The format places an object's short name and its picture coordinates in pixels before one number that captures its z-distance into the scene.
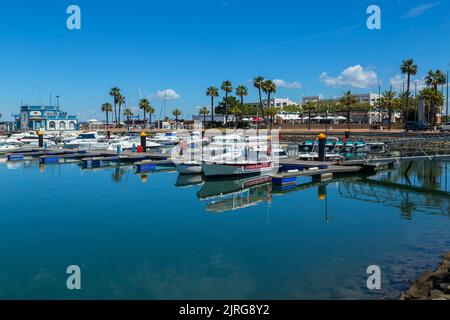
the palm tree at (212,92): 120.75
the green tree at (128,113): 153.21
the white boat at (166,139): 75.54
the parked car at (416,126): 80.44
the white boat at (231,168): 36.81
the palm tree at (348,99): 98.06
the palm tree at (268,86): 104.62
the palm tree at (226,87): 116.50
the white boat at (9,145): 66.19
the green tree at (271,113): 116.81
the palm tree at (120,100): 130.06
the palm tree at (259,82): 105.50
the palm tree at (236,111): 118.12
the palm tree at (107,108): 137.38
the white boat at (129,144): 64.38
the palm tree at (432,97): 87.25
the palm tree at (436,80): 90.00
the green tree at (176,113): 157.38
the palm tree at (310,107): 117.07
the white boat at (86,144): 67.38
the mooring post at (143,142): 59.53
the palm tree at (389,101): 92.56
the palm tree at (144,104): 132.59
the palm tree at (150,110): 140.25
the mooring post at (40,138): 71.06
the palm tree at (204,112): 142.06
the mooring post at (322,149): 42.81
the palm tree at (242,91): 115.79
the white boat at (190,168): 39.34
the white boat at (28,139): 78.09
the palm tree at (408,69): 85.44
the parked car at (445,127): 76.27
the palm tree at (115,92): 129.38
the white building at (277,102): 195.45
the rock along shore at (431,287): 12.39
